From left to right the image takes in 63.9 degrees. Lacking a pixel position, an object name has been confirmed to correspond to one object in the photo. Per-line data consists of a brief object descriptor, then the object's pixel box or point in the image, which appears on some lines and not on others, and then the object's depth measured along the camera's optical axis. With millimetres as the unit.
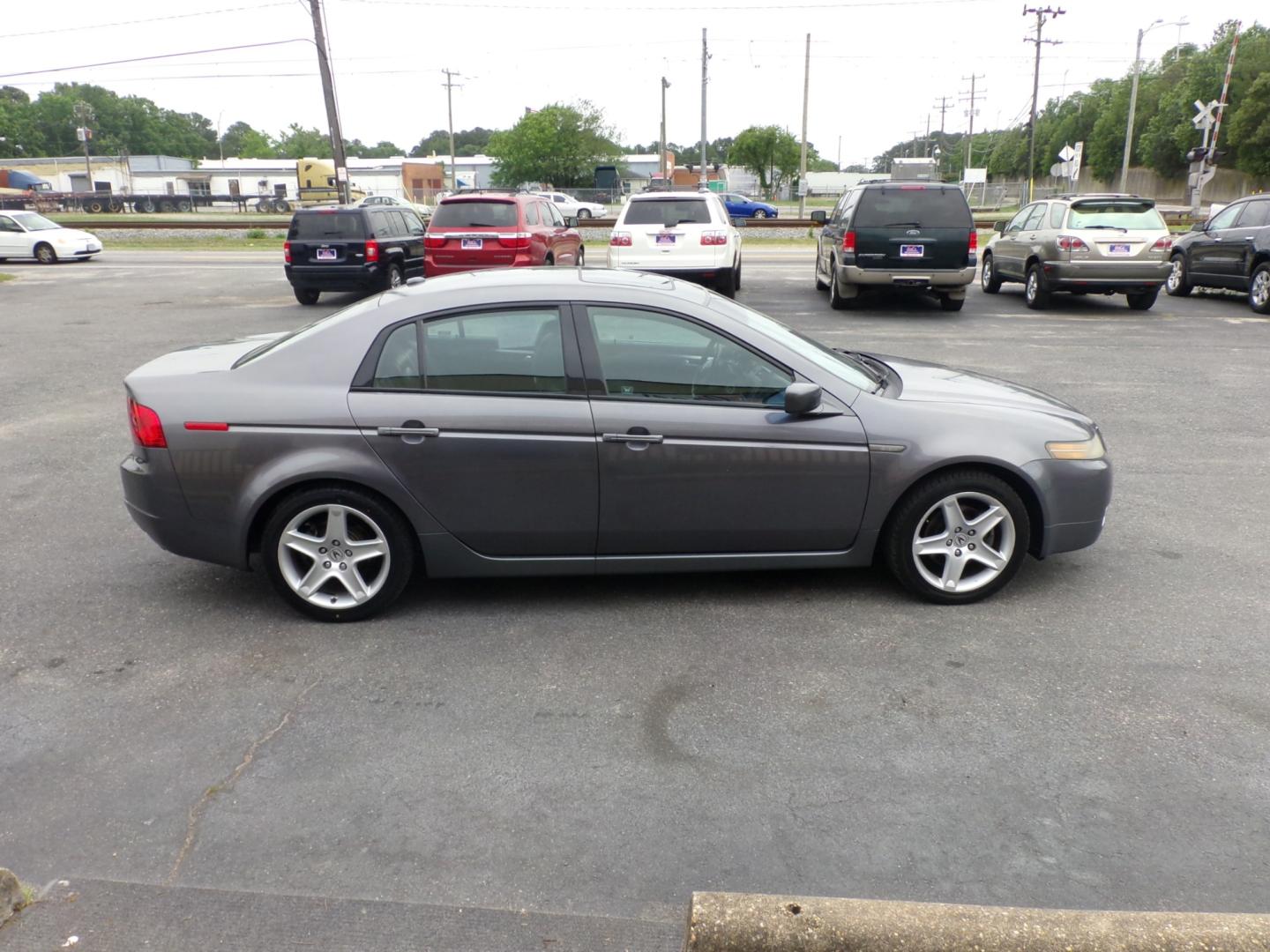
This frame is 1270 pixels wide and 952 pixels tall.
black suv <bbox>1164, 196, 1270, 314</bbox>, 14805
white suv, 14523
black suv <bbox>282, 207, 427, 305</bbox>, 16359
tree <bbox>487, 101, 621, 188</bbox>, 77938
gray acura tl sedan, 4441
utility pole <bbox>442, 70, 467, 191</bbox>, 76688
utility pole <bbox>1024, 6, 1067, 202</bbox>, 57594
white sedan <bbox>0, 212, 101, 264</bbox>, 26312
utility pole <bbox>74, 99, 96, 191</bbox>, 73838
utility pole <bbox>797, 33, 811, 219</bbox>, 46372
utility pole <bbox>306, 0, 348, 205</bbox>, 29297
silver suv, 14492
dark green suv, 14367
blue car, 48062
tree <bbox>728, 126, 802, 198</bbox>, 84938
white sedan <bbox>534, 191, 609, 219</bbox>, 52156
